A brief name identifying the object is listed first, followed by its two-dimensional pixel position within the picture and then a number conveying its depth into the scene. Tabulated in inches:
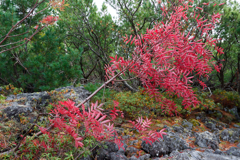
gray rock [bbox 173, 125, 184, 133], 125.7
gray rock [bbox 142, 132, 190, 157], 92.1
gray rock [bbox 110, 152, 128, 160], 81.6
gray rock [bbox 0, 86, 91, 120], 105.7
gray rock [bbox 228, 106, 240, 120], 193.6
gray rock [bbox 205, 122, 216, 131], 148.9
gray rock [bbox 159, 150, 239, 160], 78.0
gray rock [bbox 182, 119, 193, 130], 138.9
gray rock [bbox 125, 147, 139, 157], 92.7
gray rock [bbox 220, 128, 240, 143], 130.7
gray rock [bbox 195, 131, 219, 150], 110.0
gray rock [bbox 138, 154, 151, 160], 85.8
